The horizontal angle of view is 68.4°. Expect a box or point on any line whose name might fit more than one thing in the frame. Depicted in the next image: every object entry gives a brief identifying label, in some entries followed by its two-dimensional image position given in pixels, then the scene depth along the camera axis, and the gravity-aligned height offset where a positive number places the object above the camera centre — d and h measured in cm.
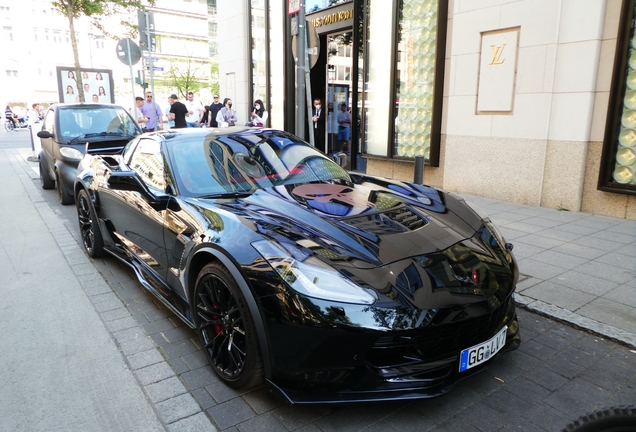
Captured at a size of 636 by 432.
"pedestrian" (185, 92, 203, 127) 1780 +10
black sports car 223 -83
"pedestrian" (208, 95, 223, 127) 1506 +15
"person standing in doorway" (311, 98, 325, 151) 1303 -25
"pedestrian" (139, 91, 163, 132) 1274 +7
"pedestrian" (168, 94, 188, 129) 1361 +2
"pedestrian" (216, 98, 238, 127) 1434 -10
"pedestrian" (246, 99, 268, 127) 1284 -3
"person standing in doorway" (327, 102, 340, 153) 1309 -44
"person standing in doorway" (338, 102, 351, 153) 1279 -40
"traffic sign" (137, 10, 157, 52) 1049 +178
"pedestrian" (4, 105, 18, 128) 3596 -19
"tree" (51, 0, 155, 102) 1458 +329
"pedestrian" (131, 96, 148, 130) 1253 +2
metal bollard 540 -62
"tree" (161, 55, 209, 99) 5250 +378
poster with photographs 1923 +118
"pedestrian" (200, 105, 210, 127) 1551 -11
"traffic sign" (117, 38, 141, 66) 1060 +140
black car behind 791 -36
